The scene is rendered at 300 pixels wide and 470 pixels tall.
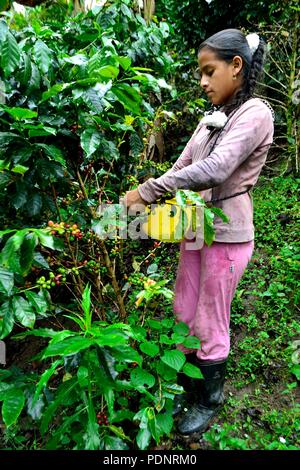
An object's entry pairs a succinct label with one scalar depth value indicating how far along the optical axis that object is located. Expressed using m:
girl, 1.39
